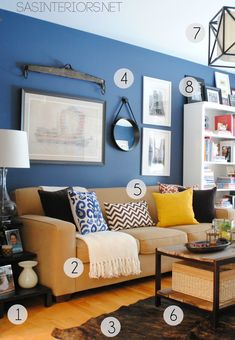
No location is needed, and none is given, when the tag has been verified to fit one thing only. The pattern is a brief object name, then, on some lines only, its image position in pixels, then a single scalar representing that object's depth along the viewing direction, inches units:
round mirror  167.0
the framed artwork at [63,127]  142.7
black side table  101.3
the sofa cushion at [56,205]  124.6
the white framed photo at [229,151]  199.2
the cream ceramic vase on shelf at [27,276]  109.7
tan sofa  108.6
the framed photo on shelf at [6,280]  103.7
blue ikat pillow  123.0
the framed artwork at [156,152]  177.8
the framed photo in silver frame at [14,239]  112.2
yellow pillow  150.6
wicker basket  97.4
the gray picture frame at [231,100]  208.7
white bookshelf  183.5
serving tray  98.2
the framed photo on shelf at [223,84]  207.0
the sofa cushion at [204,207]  161.0
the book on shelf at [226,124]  196.4
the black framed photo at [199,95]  193.2
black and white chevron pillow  139.7
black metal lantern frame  73.5
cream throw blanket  112.9
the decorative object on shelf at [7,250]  109.4
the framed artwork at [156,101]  177.8
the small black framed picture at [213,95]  197.2
